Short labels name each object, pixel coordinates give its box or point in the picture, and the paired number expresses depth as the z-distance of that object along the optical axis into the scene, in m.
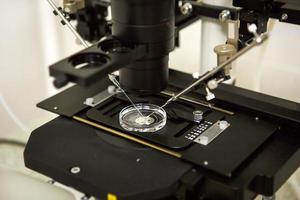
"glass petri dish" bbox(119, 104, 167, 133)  0.88
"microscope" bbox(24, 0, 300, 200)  0.75
